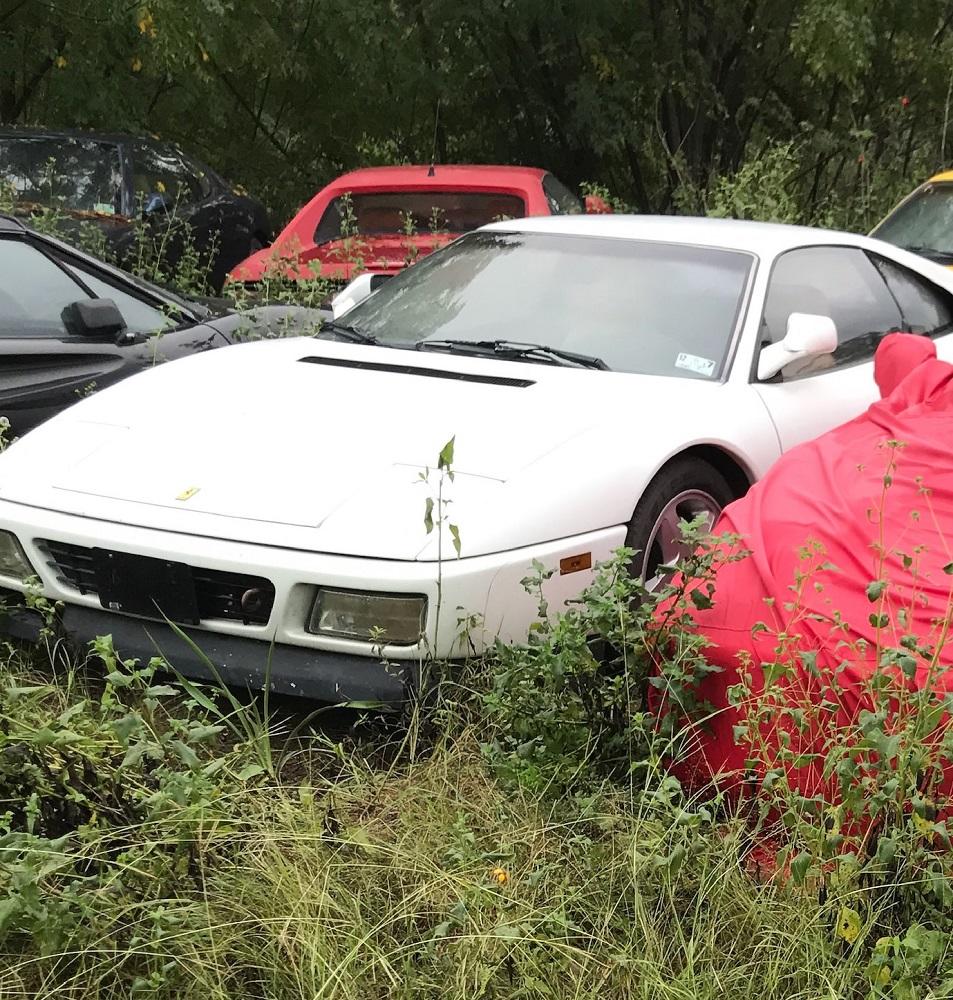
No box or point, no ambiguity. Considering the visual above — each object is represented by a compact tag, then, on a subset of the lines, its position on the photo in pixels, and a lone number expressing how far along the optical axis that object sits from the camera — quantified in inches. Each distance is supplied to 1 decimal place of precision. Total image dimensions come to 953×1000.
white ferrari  126.1
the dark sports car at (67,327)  185.2
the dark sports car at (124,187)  335.0
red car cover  109.1
